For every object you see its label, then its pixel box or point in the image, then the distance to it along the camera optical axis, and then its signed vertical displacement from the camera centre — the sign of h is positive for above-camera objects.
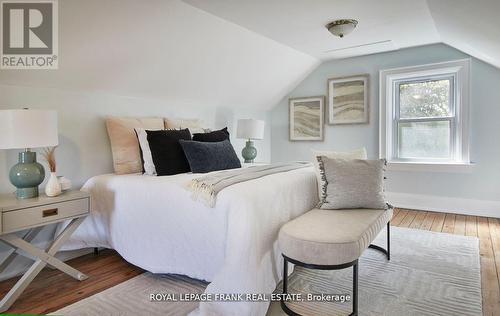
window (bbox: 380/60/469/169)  3.90 +0.57
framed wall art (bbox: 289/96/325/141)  4.98 +0.61
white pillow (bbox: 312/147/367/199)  2.51 +0.00
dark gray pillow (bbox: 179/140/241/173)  2.63 -0.01
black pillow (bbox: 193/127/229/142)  3.06 +0.19
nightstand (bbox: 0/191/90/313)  1.80 -0.41
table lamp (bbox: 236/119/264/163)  4.19 +0.31
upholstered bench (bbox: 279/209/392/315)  1.63 -0.47
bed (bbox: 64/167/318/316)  1.70 -0.47
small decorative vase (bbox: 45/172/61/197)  2.09 -0.22
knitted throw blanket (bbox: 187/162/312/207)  1.87 -0.17
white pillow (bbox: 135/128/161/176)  2.68 +0.02
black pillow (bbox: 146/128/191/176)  2.61 +0.02
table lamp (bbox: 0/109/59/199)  1.82 +0.10
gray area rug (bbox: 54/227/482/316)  1.82 -0.89
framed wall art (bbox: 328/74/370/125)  4.56 +0.84
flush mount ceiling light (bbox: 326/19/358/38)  3.07 +1.31
